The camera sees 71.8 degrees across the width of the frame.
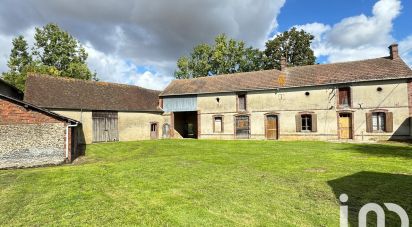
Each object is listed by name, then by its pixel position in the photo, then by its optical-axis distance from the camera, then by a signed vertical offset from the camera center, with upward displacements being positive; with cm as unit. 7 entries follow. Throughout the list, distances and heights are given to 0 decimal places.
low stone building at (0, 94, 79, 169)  1234 -54
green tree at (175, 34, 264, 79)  4512 +1004
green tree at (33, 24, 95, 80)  3838 +980
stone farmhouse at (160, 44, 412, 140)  2078 +160
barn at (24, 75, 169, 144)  2228 +146
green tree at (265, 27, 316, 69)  4381 +1132
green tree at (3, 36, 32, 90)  3653 +866
